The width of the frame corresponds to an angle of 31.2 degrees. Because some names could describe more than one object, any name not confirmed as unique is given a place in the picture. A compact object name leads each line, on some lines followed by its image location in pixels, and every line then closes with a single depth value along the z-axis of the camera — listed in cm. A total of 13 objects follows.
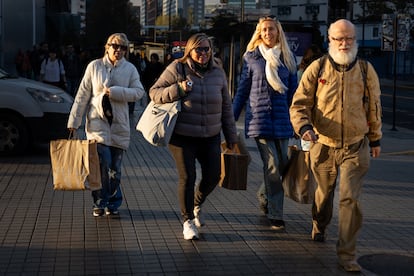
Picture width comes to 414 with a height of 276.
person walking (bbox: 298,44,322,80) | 951
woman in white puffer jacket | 730
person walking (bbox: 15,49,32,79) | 2558
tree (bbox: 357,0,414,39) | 5109
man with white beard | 589
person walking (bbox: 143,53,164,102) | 2202
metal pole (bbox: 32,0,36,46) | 2952
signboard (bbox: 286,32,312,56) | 2159
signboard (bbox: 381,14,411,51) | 1731
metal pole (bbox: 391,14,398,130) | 1706
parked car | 1136
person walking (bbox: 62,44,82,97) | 2400
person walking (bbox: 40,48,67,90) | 1978
